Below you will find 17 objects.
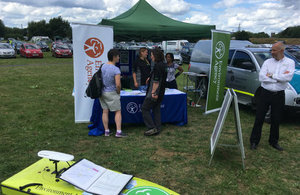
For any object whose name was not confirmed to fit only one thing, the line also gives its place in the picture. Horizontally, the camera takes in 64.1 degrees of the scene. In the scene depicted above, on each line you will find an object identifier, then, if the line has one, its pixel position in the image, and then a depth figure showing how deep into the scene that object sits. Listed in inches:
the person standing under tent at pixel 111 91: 170.6
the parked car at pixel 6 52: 816.4
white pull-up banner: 198.1
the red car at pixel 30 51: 853.8
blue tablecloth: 195.4
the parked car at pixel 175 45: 1024.2
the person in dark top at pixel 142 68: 228.5
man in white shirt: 150.3
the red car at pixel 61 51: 934.0
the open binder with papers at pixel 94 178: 83.5
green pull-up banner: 225.3
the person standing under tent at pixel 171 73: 243.6
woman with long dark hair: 176.4
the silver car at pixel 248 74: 204.1
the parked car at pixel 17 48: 976.6
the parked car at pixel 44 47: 1255.0
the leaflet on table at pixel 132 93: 202.7
